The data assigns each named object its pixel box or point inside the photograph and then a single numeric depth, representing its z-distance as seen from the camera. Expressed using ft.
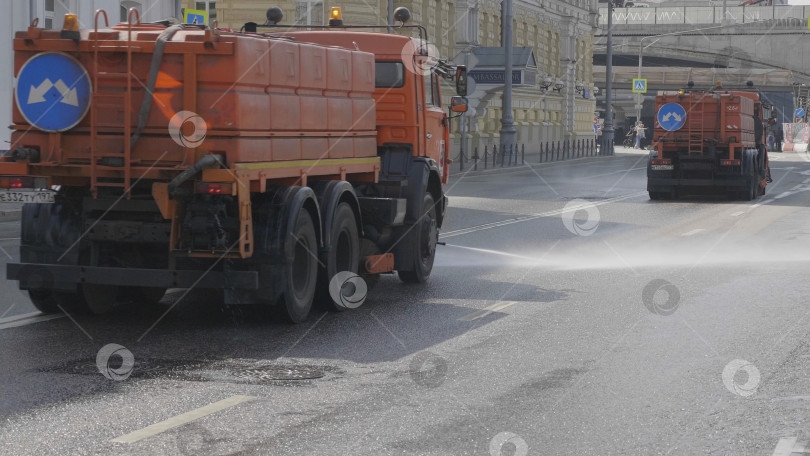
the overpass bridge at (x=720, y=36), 330.75
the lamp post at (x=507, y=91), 151.94
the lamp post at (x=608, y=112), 230.27
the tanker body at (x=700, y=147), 97.25
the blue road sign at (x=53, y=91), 31.91
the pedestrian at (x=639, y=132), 293.02
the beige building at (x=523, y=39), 146.51
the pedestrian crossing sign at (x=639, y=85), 272.72
